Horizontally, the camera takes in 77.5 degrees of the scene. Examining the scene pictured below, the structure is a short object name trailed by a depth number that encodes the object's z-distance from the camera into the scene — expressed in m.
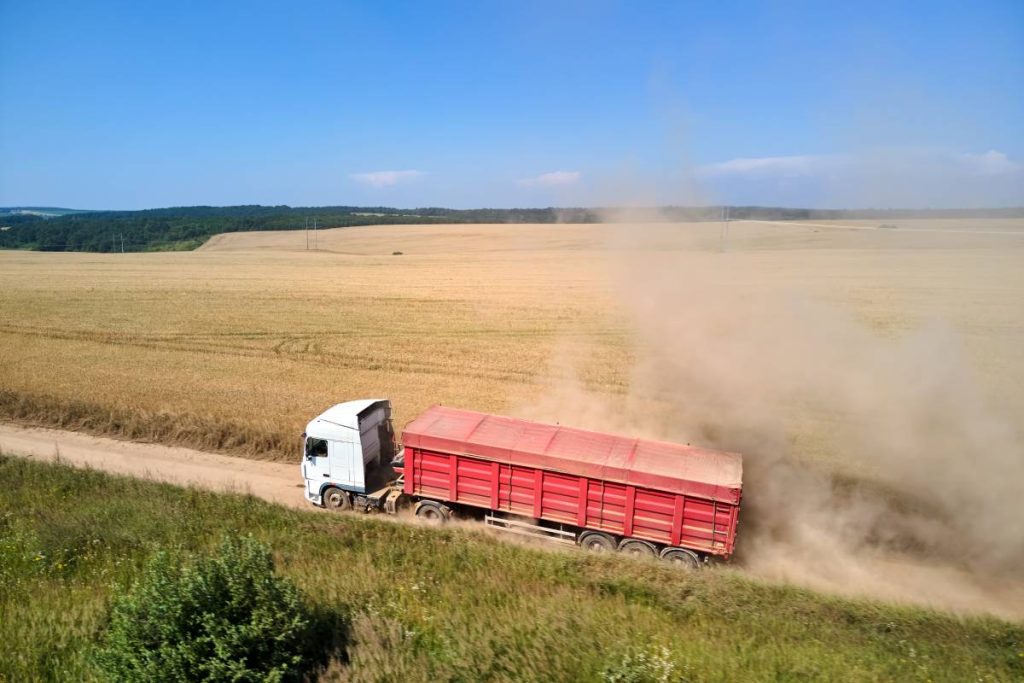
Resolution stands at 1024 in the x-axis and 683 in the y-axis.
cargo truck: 12.98
